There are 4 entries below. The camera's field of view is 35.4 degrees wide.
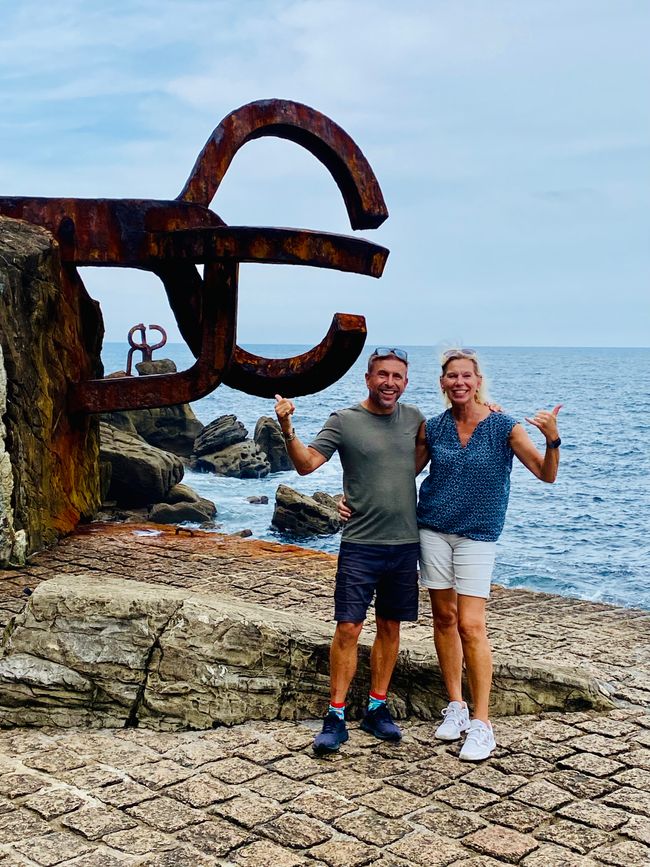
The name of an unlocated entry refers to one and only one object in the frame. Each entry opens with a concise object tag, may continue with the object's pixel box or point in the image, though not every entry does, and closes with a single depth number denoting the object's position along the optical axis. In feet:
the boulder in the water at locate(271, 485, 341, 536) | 50.03
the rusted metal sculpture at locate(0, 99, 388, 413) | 20.95
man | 12.41
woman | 12.34
